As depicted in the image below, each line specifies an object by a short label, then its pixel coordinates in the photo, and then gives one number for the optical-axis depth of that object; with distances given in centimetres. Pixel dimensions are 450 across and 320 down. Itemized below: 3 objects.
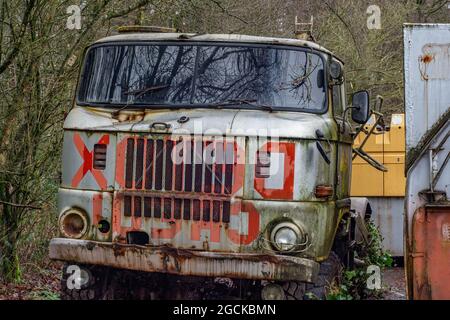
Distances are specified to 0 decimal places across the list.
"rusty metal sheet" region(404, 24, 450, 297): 636
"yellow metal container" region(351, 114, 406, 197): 1384
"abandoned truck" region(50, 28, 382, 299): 721
